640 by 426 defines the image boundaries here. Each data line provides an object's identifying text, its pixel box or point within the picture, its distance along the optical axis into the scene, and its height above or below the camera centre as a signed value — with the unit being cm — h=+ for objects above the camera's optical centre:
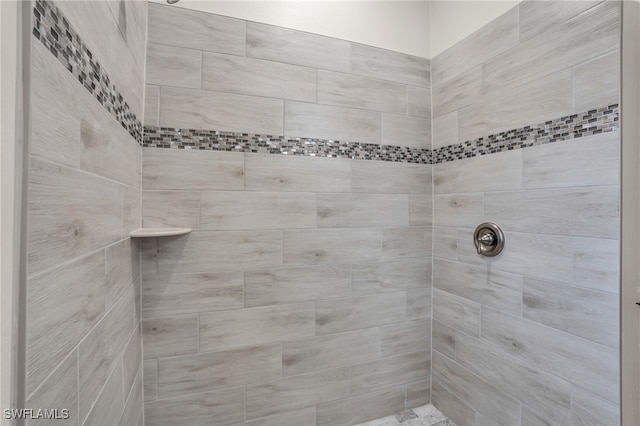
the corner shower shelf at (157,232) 110 -8
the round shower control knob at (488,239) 134 -12
